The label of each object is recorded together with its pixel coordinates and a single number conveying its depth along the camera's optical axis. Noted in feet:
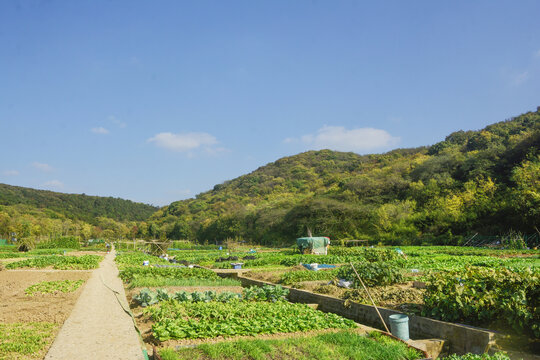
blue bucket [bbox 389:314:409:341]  21.29
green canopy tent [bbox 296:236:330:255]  92.27
